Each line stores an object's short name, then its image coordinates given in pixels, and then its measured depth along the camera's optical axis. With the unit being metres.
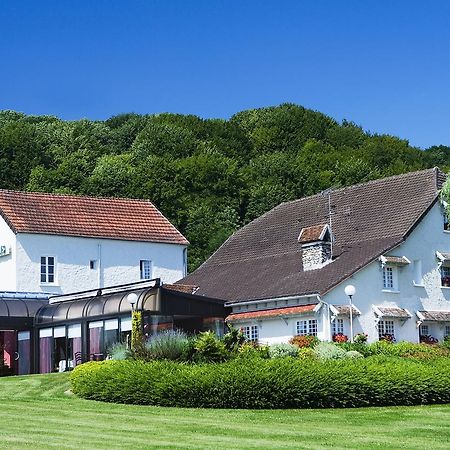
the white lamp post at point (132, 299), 36.37
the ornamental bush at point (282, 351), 31.37
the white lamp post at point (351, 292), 36.12
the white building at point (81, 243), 49.94
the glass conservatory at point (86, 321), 39.34
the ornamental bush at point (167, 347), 28.69
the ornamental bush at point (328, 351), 31.75
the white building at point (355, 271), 39.28
